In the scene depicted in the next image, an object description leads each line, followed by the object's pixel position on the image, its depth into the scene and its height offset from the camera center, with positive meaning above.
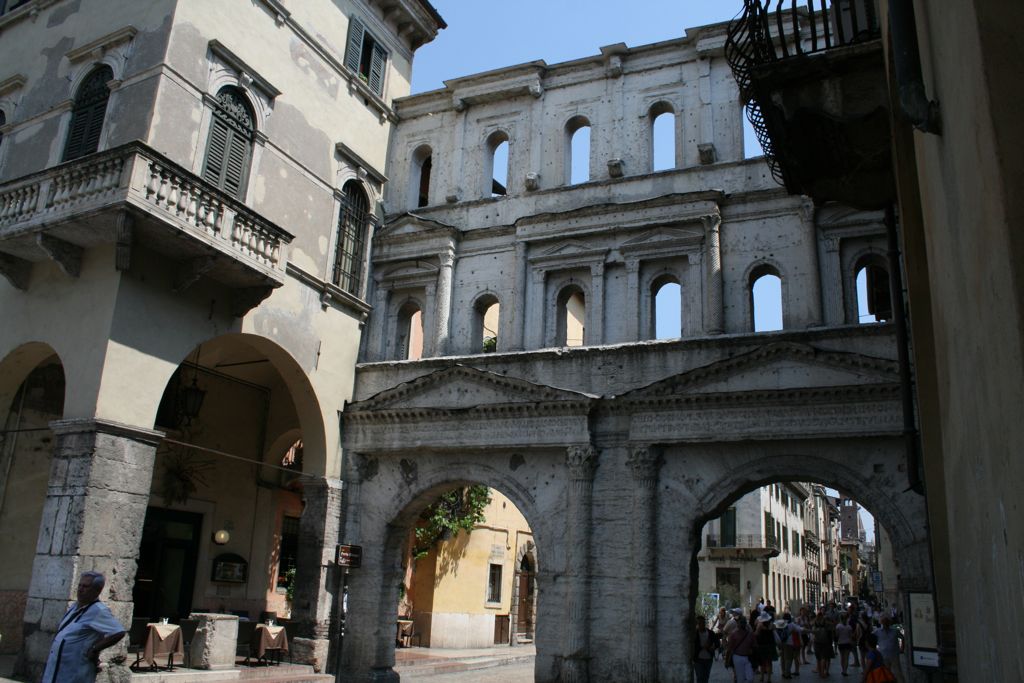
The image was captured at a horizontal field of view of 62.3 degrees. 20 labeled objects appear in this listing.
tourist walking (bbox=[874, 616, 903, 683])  14.88 -0.80
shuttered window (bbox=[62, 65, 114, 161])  14.48 +7.51
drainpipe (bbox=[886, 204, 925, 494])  8.77 +2.48
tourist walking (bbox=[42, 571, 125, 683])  6.16 -0.52
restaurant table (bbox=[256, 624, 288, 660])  14.48 -1.13
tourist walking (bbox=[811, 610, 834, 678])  20.00 -1.15
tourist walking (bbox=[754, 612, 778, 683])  17.97 -1.11
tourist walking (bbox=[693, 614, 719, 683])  14.59 -1.04
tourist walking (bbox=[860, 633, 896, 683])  9.45 -0.82
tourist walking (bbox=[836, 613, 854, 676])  20.73 -1.11
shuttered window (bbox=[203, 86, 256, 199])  14.53 +7.21
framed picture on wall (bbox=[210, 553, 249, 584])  17.56 +0.01
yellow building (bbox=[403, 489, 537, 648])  22.78 -0.19
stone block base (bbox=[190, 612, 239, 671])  13.34 -1.13
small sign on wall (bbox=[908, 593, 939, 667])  9.63 -0.38
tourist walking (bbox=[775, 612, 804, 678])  20.06 -1.18
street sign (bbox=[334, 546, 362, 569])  15.53 +0.32
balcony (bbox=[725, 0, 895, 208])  7.84 +4.50
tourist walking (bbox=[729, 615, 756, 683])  15.38 -1.04
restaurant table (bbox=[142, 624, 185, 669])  12.40 -1.09
